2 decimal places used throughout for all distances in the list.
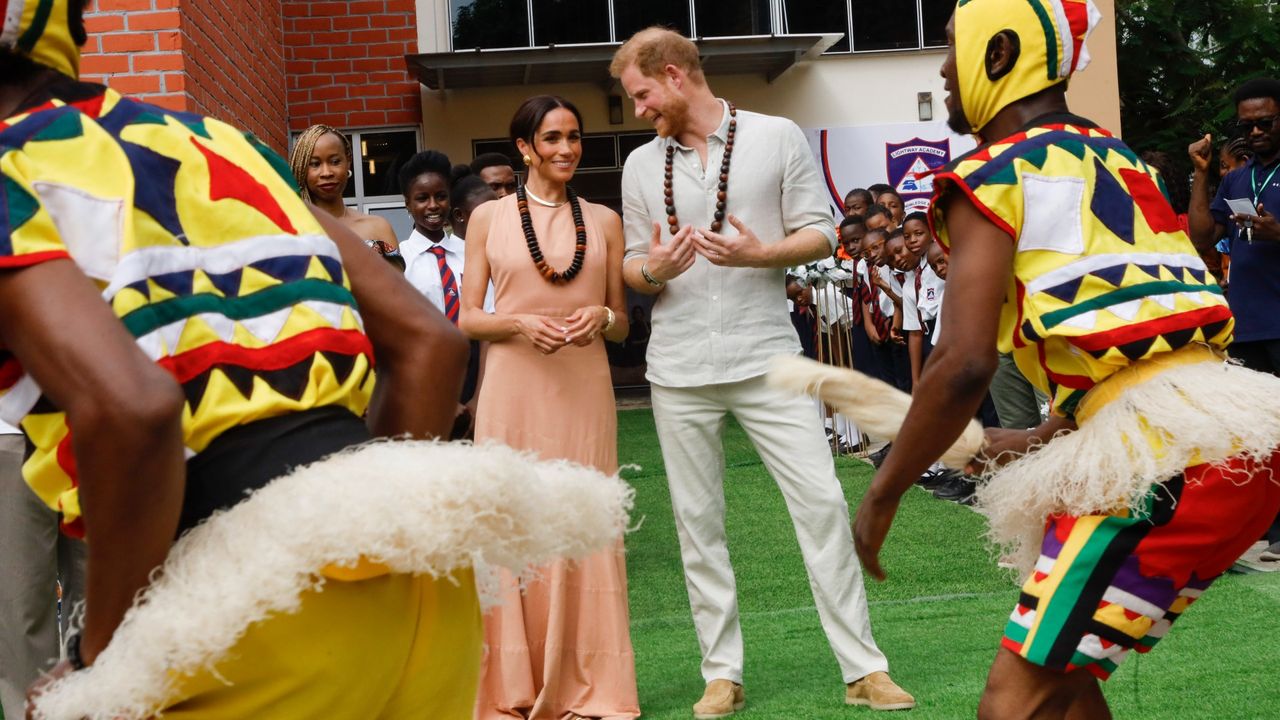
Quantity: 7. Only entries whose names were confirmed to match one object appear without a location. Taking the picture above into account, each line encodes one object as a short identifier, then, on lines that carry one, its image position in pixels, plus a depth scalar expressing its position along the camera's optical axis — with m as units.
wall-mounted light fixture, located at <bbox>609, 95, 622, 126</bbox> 16.81
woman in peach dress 5.21
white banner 16.55
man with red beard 5.09
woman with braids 6.09
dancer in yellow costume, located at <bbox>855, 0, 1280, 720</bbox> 2.80
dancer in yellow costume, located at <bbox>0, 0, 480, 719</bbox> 1.63
